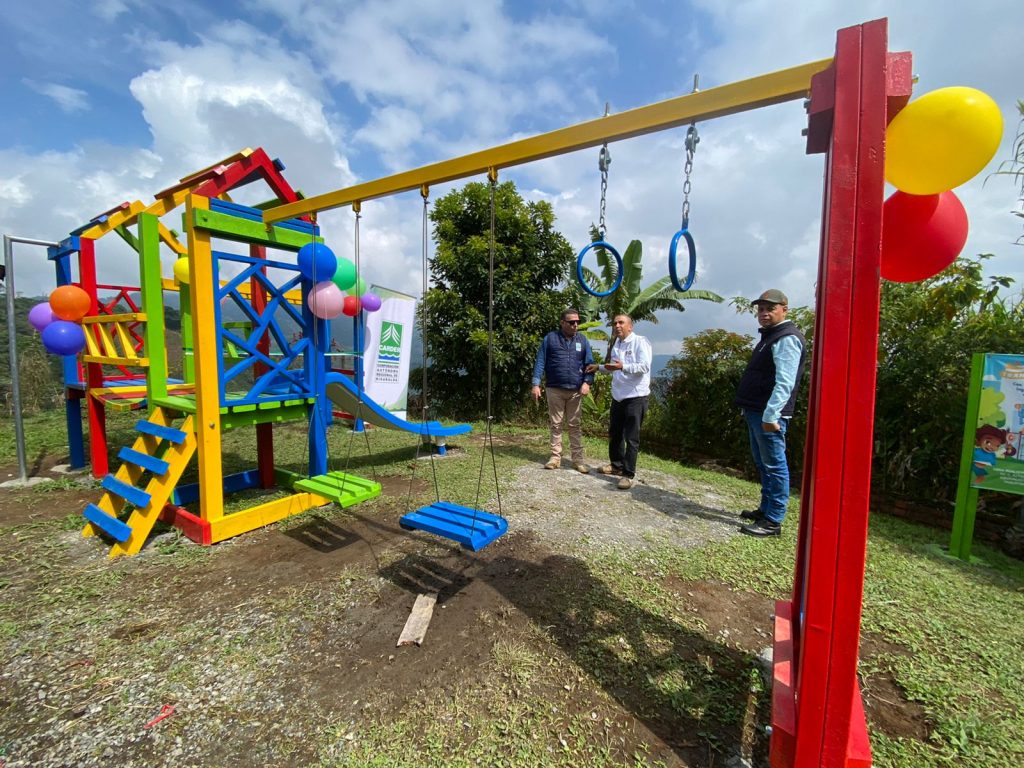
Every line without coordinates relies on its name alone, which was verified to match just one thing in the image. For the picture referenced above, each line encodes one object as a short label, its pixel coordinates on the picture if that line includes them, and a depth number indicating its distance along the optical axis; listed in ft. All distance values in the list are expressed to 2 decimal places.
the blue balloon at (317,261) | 12.76
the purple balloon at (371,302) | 23.65
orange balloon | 15.53
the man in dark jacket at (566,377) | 17.69
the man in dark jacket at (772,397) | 11.31
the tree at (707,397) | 21.67
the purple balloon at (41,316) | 17.70
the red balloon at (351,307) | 21.82
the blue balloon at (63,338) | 15.34
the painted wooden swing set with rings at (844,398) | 4.60
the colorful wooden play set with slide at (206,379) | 11.28
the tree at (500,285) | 30.30
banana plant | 30.33
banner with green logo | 25.04
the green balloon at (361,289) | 22.32
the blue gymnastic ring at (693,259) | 6.66
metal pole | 15.84
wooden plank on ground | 7.79
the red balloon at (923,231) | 5.39
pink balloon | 13.78
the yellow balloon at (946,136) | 4.52
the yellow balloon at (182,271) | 16.53
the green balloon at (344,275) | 17.19
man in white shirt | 16.55
